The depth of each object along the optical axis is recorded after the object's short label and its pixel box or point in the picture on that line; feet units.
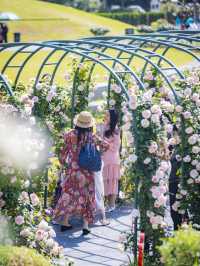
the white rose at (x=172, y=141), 32.14
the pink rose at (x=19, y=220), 29.66
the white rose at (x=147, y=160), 30.76
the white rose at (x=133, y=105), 30.94
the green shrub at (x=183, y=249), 21.42
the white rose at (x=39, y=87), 40.77
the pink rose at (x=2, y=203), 29.72
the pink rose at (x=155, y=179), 30.66
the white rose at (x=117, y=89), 39.68
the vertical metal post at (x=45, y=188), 41.20
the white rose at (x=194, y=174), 31.94
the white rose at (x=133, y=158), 30.81
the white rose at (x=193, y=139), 31.83
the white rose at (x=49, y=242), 29.76
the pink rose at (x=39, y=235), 29.76
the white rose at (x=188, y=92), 32.45
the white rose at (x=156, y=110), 30.76
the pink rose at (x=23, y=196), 30.23
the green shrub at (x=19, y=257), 24.27
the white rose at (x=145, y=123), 30.68
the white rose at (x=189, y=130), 31.99
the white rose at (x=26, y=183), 30.24
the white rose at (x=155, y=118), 30.72
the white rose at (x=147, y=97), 31.17
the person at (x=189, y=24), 123.15
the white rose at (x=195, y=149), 31.81
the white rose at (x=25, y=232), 29.53
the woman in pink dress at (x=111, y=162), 40.29
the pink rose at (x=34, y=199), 30.99
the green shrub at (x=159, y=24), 149.59
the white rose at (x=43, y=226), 30.25
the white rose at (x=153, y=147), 30.60
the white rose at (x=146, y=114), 30.66
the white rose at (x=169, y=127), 31.40
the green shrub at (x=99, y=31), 142.82
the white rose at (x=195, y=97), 32.30
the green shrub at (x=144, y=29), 146.92
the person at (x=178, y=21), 138.17
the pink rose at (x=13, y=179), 29.63
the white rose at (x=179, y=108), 32.08
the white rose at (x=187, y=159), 32.07
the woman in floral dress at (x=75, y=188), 36.40
